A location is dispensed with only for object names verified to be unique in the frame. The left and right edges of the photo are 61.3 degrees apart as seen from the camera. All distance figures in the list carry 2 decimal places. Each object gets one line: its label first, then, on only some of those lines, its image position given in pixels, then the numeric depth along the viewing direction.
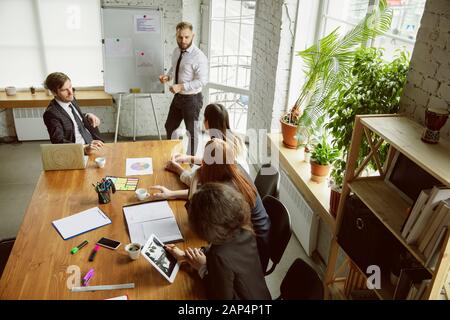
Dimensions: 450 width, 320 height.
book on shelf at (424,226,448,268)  1.54
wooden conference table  1.78
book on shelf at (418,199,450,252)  1.51
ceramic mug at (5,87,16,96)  4.81
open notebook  2.12
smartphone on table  2.03
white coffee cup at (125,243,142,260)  1.93
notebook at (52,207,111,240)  2.15
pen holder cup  2.38
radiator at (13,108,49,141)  4.97
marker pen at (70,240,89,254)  1.99
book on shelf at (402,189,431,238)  1.60
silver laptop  2.71
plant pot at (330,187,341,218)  2.52
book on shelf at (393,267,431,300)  1.81
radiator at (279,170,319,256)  3.07
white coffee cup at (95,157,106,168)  2.81
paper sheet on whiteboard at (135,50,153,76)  4.57
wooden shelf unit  1.57
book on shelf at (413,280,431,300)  1.70
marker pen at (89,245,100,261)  1.95
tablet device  1.83
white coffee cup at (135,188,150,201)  2.43
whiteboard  4.39
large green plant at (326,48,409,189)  2.24
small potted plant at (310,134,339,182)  2.89
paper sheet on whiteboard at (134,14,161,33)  4.44
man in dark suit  3.03
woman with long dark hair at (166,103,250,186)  2.72
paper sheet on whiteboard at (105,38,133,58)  4.45
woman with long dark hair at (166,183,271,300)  1.66
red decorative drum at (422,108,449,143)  1.71
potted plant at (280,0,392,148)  2.54
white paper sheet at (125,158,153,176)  2.78
